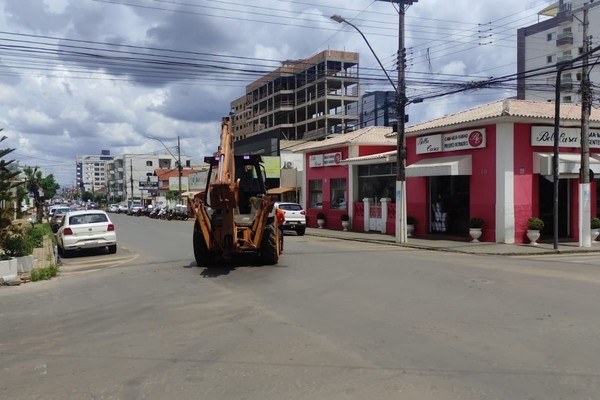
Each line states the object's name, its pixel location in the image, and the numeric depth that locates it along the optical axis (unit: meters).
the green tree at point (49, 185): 78.41
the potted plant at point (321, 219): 33.88
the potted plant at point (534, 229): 20.67
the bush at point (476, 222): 21.77
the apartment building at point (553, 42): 66.06
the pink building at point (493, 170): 21.06
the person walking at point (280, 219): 14.90
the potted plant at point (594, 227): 21.55
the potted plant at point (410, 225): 25.57
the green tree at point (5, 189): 12.78
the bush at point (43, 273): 12.88
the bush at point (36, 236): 20.92
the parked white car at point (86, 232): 18.06
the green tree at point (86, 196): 156.21
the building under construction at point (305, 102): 91.38
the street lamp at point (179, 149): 61.68
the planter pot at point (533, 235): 20.66
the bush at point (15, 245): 13.18
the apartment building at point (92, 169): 190.38
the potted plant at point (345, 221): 30.97
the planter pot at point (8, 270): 12.32
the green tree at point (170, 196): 76.44
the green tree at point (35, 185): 42.84
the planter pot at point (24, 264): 13.73
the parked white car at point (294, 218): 27.81
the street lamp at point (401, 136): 22.41
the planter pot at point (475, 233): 21.70
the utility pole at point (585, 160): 19.50
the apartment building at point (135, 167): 131.25
